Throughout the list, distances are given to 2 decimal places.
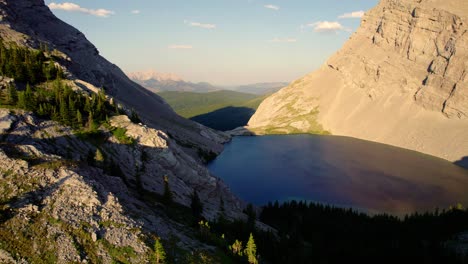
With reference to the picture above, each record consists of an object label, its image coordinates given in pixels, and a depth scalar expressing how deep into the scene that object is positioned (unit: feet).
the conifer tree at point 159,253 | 104.12
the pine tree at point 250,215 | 209.47
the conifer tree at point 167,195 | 176.96
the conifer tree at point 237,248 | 135.85
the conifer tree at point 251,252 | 133.70
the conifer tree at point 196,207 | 190.26
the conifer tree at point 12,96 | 179.42
